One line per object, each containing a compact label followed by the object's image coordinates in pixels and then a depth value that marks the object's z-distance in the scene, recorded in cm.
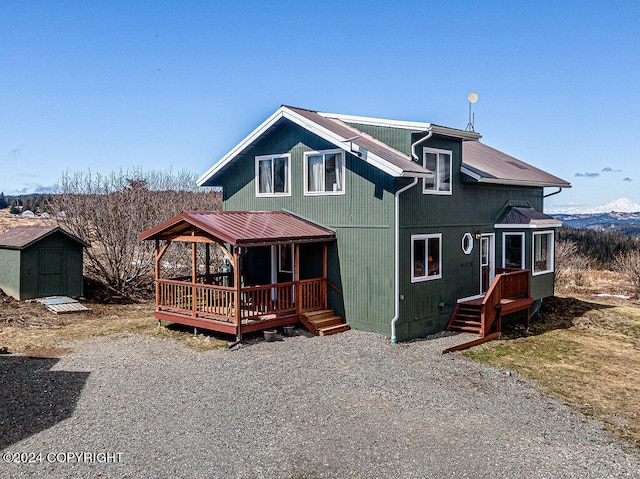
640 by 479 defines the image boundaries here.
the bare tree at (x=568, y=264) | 2872
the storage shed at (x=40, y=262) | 1712
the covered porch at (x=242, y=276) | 1293
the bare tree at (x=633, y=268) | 2503
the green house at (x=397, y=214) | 1381
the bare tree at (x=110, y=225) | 2075
